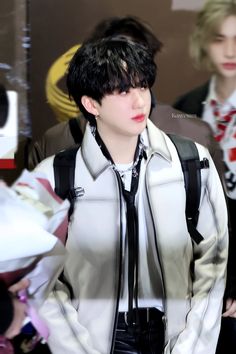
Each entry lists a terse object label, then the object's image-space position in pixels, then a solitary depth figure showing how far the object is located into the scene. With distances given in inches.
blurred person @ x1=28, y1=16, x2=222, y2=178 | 135.5
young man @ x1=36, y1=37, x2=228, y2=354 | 134.9
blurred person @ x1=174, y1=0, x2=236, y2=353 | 136.7
